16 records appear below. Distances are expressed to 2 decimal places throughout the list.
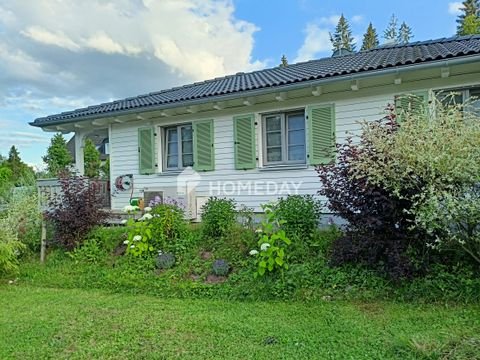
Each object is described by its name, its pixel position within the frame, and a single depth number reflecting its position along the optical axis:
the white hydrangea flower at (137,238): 6.28
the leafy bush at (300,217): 5.92
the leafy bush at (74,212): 7.15
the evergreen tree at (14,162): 27.81
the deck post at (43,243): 7.16
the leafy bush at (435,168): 3.65
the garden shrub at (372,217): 4.39
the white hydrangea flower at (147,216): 6.61
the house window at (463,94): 6.25
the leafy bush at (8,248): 5.91
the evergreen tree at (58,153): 23.01
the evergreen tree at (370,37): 35.42
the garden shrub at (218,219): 6.56
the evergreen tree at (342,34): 40.84
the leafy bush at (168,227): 6.56
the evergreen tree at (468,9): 36.34
